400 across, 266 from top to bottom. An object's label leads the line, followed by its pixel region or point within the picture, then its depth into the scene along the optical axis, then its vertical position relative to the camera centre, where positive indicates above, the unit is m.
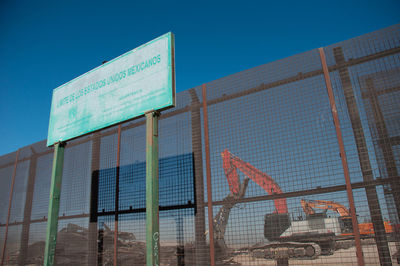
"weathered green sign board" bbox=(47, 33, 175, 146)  4.36 +2.36
